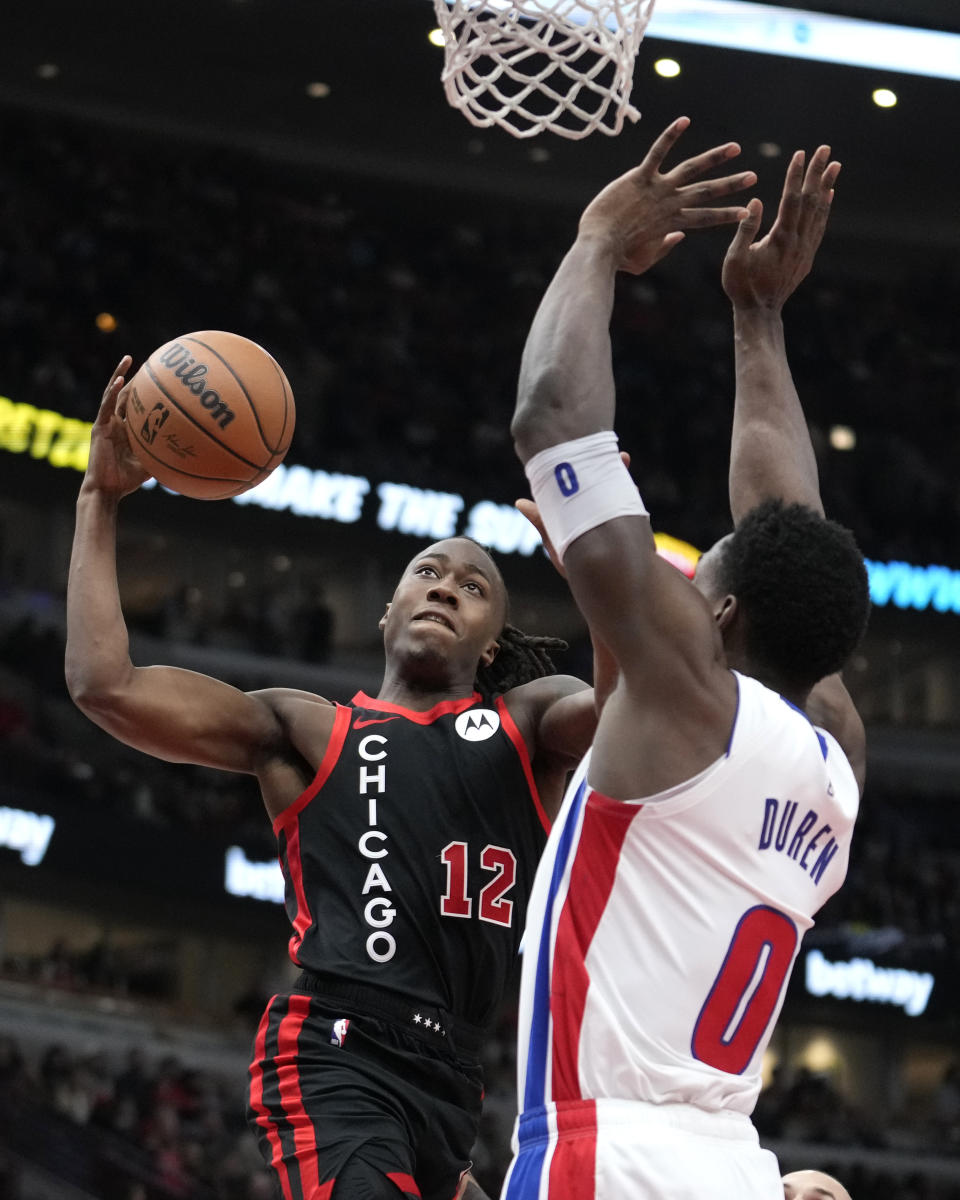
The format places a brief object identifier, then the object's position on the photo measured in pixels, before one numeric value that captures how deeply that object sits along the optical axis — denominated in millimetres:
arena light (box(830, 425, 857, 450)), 21534
